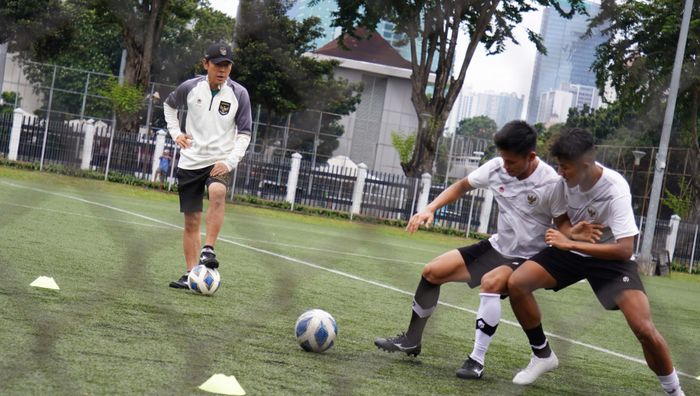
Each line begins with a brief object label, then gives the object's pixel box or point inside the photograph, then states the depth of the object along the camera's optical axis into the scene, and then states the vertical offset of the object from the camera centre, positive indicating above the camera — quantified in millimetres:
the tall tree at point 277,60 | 25062 +2697
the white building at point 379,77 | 31969 +3299
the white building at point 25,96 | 35688 +893
